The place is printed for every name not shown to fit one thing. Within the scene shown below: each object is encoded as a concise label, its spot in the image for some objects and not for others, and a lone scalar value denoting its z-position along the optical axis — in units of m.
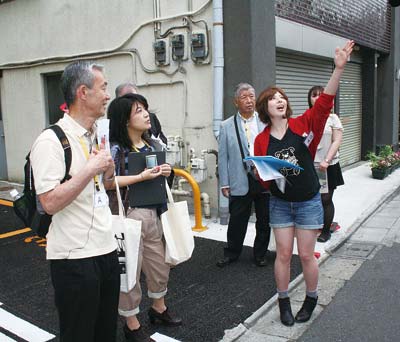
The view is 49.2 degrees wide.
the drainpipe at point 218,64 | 5.86
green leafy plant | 9.48
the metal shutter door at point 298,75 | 7.46
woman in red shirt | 3.21
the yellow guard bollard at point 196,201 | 5.60
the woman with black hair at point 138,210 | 2.96
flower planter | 9.39
